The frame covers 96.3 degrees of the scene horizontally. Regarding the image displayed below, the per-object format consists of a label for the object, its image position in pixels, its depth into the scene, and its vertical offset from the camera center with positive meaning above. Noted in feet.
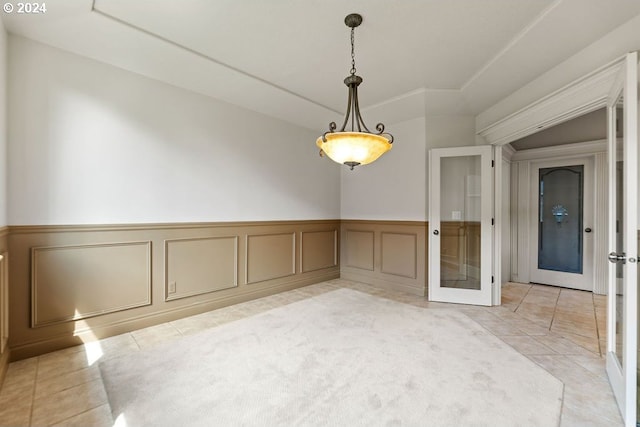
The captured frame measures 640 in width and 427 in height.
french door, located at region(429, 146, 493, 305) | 12.02 -0.35
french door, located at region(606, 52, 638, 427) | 5.15 -0.43
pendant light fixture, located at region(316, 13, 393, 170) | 6.29 +1.61
